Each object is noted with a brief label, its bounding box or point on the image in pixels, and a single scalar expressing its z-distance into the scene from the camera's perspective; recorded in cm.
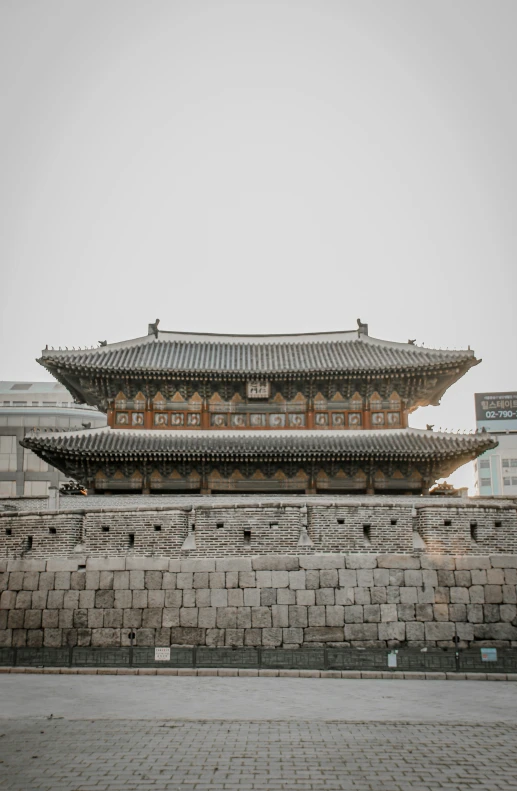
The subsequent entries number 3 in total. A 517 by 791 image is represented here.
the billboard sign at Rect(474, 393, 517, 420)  7519
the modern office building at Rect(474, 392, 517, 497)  7512
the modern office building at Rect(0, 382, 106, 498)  5406
